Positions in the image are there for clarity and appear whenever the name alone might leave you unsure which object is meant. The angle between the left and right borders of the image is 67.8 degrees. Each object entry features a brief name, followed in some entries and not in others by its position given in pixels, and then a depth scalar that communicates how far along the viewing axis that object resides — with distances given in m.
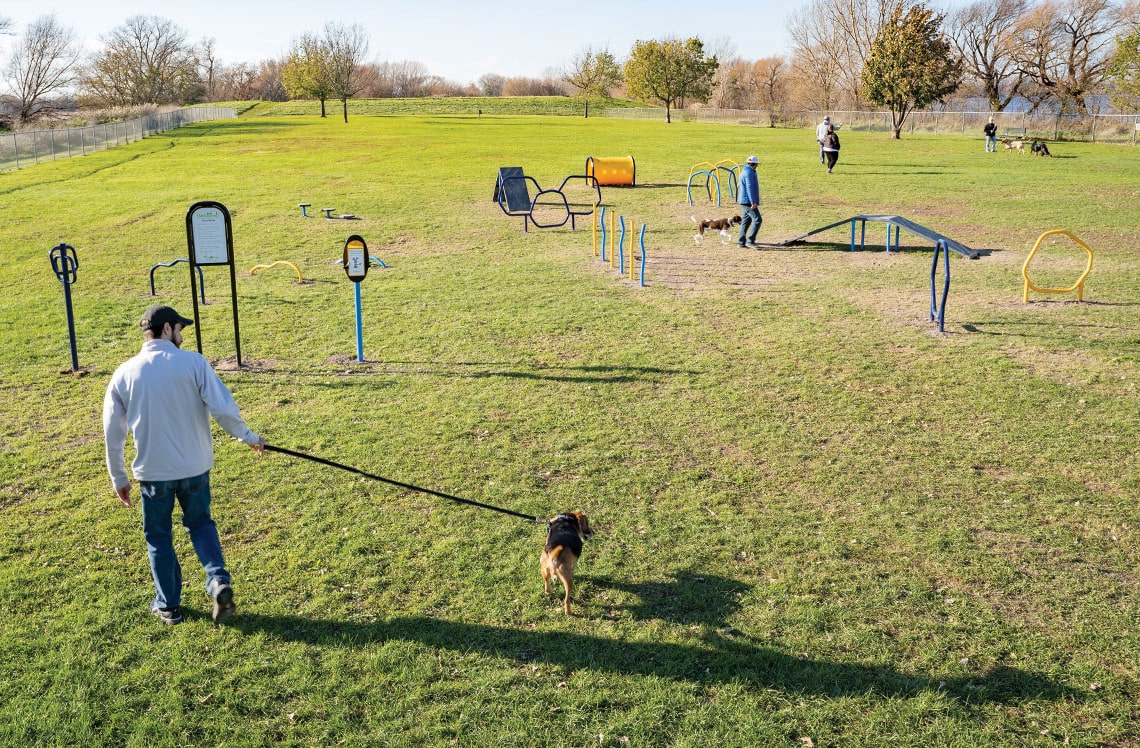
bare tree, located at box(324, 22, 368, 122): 76.94
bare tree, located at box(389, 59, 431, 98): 144.75
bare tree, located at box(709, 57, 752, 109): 115.84
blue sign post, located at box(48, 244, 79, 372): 10.23
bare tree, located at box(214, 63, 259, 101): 138.75
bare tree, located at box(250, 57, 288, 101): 131.12
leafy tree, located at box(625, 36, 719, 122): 78.31
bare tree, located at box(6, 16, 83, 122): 82.06
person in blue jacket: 17.36
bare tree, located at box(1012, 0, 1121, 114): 68.00
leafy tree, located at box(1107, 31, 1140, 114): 44.97
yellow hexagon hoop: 12.90
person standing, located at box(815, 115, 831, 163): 30.66
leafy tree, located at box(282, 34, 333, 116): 75.50
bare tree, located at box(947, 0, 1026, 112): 75.94
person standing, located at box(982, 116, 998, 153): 40.47
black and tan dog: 5.41
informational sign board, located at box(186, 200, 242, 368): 10.19
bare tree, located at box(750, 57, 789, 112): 113.56
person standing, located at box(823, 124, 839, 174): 30.29
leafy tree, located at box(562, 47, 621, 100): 102.62
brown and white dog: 18.83
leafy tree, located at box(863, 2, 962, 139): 45.31
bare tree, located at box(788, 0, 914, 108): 90.50
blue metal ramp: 14.16
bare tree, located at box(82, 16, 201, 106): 92.69
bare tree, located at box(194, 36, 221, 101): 136.00
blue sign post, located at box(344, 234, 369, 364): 10.42
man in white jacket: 5.15
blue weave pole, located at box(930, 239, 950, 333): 11.71
